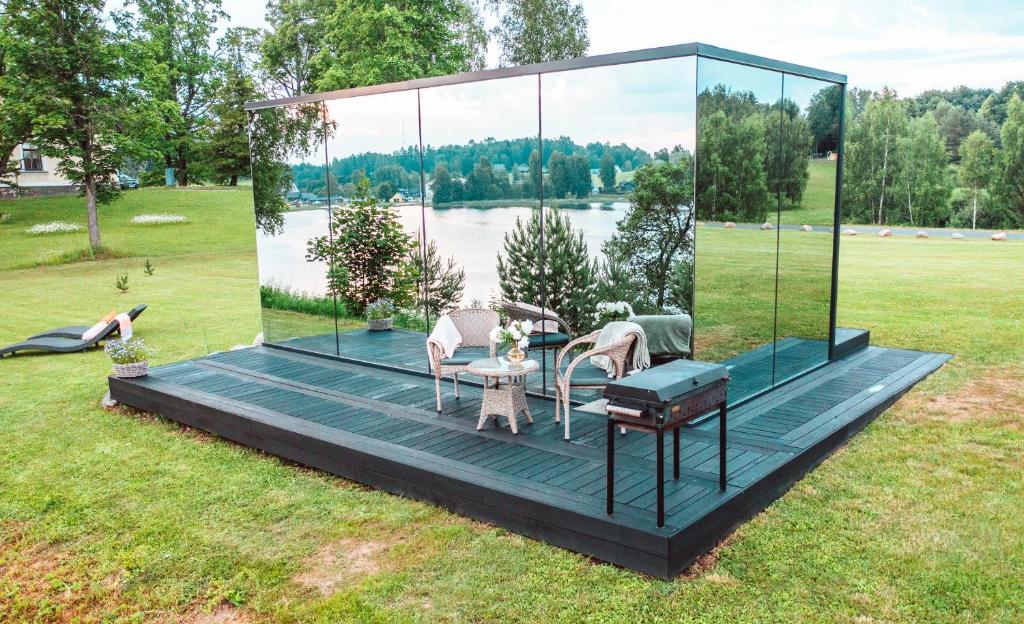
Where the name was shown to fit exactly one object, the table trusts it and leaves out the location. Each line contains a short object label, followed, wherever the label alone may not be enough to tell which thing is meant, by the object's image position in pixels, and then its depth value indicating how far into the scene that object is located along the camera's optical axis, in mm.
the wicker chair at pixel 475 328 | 7043
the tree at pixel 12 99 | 21234
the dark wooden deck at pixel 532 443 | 4594
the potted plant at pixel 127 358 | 8219
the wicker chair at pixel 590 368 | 5852
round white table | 6152
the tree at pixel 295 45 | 27062
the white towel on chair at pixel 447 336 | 6730
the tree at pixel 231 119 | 31117
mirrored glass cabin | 5992
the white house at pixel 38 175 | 32125
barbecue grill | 4152
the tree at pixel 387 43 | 21906
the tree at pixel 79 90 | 21469
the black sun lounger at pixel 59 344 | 11320
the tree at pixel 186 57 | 32219
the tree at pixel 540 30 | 30078
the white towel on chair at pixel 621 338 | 5984
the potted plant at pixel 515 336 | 6055
